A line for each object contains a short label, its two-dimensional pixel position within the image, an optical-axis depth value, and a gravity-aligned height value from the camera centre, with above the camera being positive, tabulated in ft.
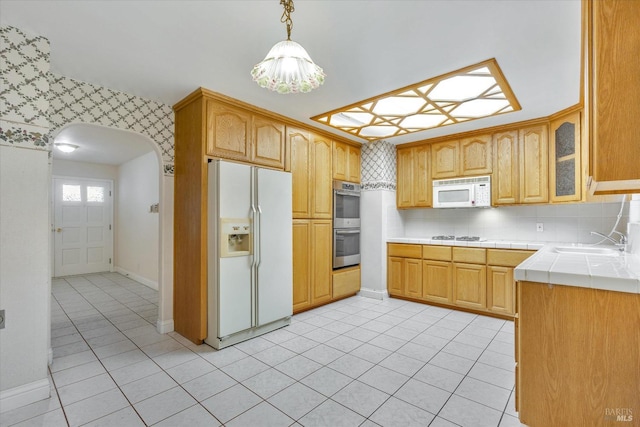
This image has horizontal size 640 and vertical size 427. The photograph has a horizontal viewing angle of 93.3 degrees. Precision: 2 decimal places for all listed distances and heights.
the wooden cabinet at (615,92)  3.49 +1.42
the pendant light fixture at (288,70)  4.98 +2.56
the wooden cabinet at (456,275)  11.68 -2.68
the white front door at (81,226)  19.90 -0.83
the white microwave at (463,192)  12.83 +0.91
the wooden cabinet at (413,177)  14.60 +1.80
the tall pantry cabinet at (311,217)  12.11 -0.15
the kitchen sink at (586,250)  9.05 -1.12
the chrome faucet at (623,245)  8.70 -0.94
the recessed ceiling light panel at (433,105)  8.39 +3.66
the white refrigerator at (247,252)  9.04 -1.25
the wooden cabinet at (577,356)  4.40 -2.22
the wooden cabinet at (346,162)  14.15 +2.50
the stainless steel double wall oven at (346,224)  13.94 -0.50
